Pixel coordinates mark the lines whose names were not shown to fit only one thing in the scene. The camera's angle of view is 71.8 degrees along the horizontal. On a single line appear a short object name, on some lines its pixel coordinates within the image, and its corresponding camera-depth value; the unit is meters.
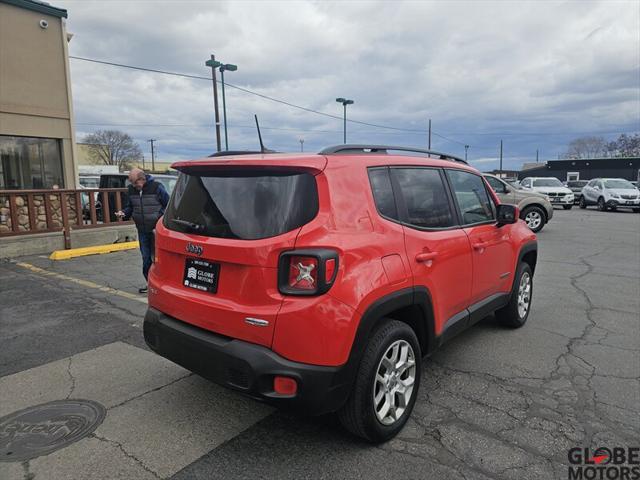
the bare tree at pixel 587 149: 76.69
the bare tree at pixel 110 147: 65.69
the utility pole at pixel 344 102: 30.69
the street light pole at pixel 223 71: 20.64
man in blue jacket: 5.89
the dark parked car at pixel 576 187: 27.52
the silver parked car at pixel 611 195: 21.72
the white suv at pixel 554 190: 21.70
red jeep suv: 2.38
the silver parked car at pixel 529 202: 13.30
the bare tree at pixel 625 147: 69.44
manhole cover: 2.65
